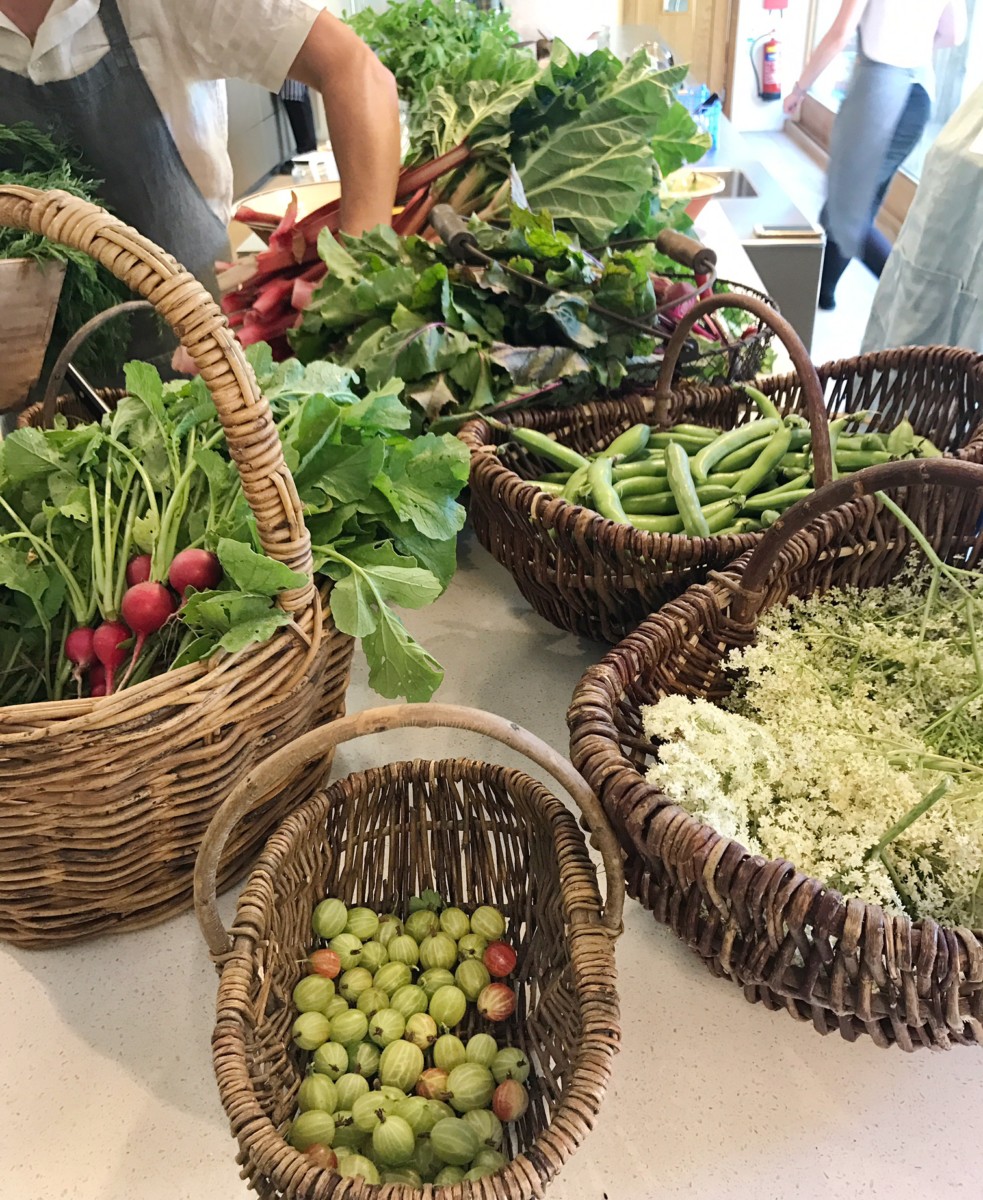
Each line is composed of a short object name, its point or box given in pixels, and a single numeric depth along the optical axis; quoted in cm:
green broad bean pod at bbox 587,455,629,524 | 87
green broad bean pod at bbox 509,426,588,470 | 99
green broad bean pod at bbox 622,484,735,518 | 92
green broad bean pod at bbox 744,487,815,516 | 90
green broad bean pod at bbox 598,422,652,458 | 98
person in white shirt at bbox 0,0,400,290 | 120
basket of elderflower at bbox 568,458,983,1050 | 47
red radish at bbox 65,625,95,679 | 68
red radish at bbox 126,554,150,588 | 72
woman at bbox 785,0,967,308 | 249
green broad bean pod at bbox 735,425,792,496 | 93
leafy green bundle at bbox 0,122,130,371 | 113
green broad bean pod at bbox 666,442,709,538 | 87
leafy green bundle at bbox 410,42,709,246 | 132
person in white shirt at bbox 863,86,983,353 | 174
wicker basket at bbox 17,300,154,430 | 93
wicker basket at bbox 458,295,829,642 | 78
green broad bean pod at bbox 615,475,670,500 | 93
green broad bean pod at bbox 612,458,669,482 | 96
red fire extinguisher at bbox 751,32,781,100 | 529
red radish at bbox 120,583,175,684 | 66
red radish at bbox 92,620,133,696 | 68
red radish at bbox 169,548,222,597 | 67
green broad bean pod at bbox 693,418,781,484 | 94
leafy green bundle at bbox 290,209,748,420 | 105
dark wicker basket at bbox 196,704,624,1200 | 47
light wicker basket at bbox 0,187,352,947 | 57
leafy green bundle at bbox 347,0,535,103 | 210
